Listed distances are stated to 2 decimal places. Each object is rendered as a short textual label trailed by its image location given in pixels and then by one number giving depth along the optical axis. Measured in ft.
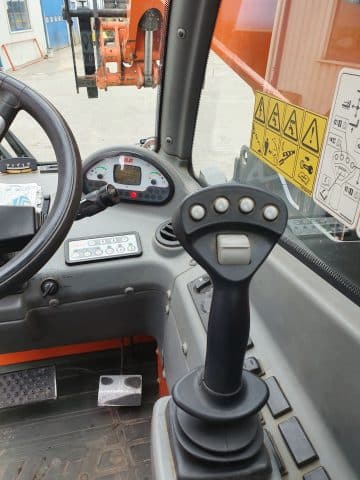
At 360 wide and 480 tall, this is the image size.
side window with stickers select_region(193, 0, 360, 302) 2.23
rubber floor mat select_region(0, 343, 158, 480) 4.57
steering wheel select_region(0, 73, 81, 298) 2.54
